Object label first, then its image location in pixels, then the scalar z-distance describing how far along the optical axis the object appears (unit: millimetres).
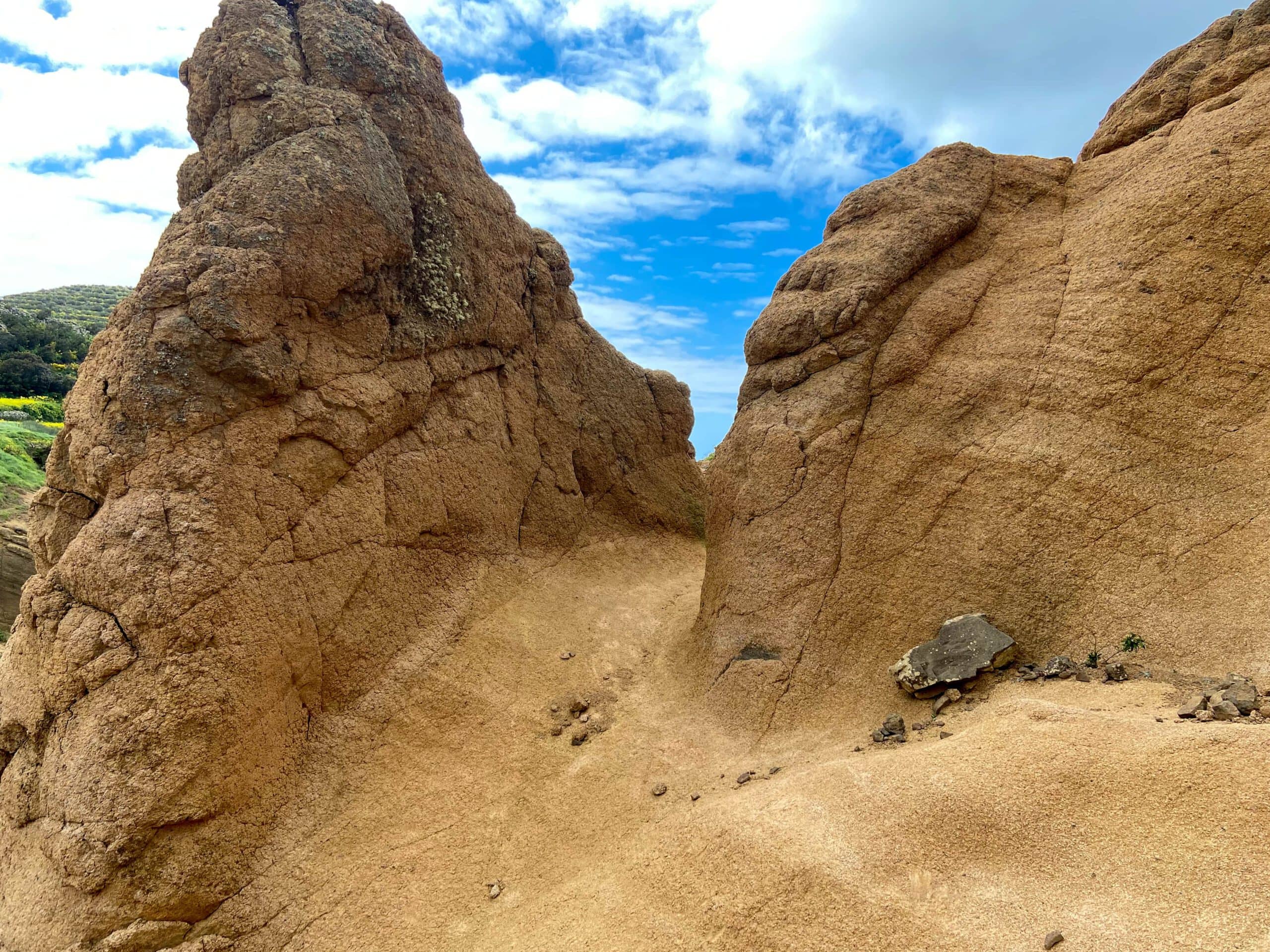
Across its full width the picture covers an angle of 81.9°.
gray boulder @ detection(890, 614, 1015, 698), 6215
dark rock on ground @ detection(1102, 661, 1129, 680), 5578
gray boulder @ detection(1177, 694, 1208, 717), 4684
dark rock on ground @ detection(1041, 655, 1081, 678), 5844
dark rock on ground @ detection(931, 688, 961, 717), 6137
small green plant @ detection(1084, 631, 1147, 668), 5719
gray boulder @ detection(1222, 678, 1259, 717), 4590
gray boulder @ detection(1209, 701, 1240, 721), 4550
